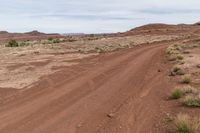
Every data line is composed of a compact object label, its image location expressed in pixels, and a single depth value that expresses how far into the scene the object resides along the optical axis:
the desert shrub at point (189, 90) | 5.84
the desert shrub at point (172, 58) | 11.88
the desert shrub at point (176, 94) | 5.63
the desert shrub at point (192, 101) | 4.96
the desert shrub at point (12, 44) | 27.69
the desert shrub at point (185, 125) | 3.74
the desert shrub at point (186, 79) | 7.01
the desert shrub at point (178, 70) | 8.42
